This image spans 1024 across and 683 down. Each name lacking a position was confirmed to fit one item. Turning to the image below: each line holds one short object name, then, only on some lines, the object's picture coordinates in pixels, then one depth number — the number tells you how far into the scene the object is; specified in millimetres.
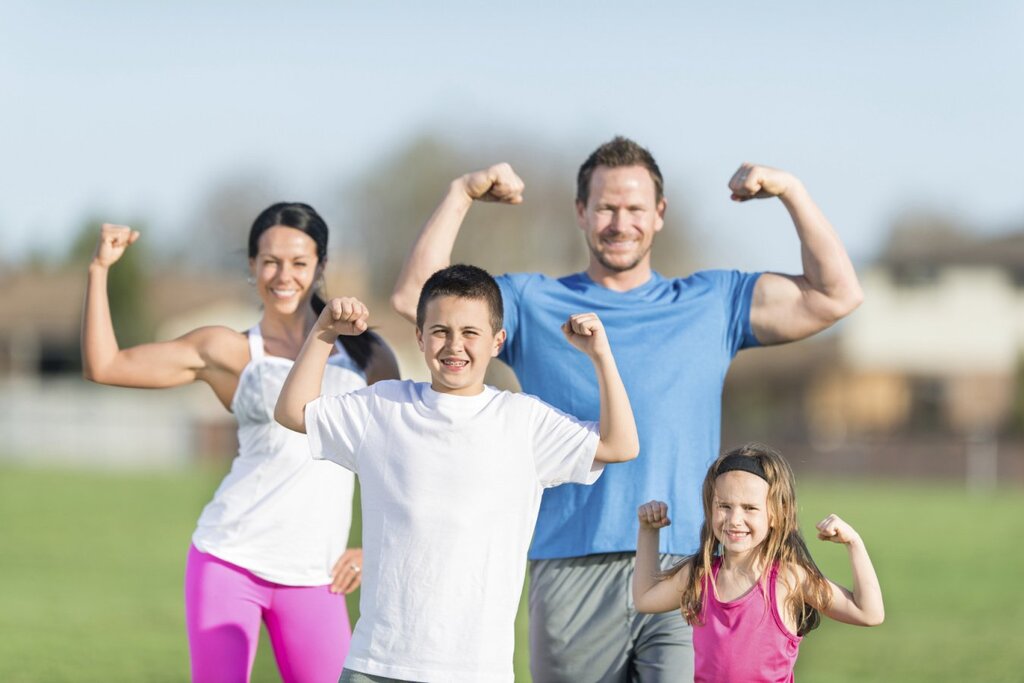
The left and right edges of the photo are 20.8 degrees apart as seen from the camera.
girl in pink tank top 7957
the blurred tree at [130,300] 103004
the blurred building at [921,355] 107376
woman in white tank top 9648
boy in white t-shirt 7636
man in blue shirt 9130
